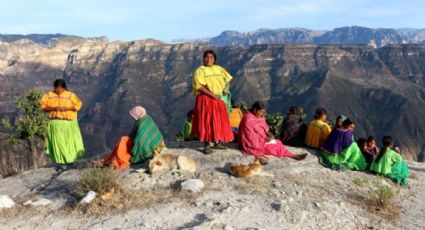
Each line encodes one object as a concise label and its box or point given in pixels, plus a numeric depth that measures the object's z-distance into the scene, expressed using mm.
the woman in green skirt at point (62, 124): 10367
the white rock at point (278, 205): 7896
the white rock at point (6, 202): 8578
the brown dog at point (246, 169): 9188
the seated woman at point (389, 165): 10914
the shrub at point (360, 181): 9828
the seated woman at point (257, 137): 10805
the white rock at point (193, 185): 8492
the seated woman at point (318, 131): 12016
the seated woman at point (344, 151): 10914
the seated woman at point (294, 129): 12570
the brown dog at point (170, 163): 9352
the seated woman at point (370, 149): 11597
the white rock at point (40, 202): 8570
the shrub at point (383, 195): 8648
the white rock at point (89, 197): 8188
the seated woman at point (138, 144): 9906
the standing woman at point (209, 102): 10344
